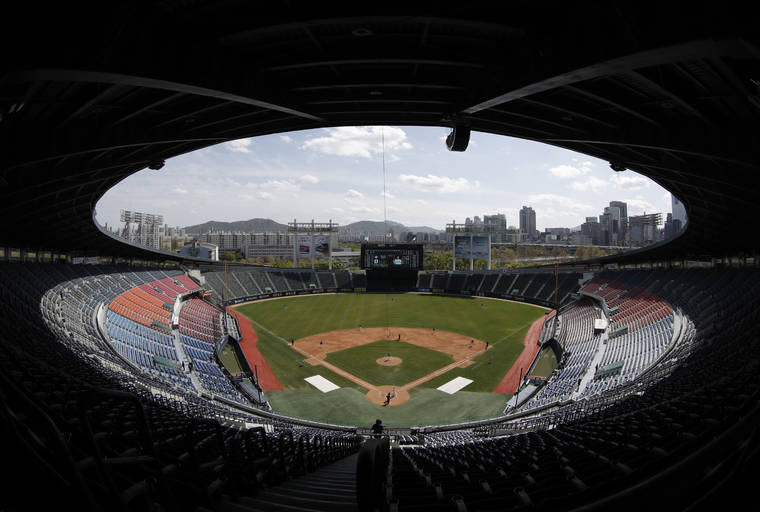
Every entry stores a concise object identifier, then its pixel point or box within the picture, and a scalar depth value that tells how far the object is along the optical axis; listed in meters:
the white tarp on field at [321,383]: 27.42
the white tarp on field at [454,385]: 26.98
